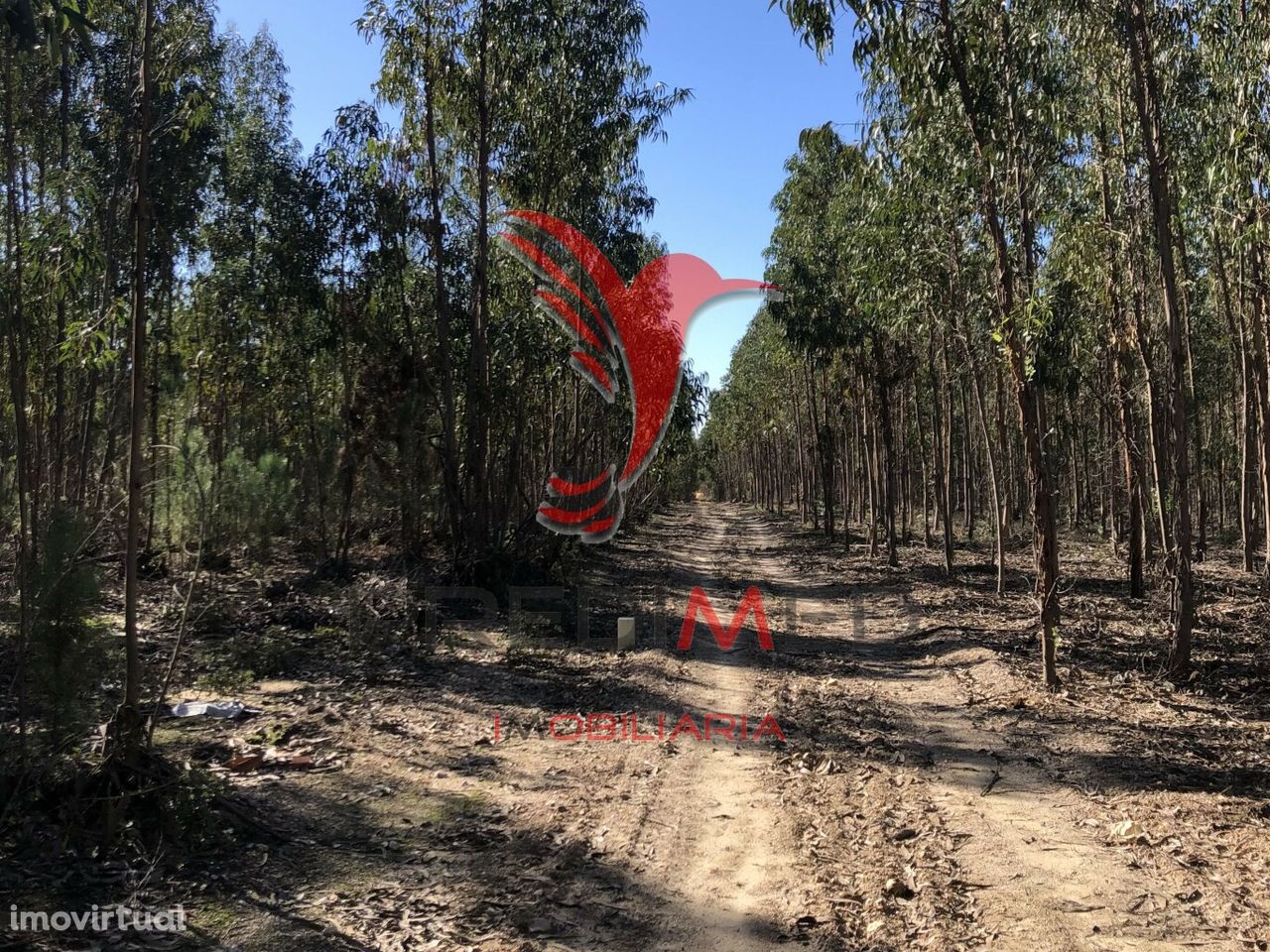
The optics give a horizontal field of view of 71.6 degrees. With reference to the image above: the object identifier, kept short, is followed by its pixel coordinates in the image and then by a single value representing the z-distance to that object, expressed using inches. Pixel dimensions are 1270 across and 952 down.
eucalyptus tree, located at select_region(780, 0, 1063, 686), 317.7
